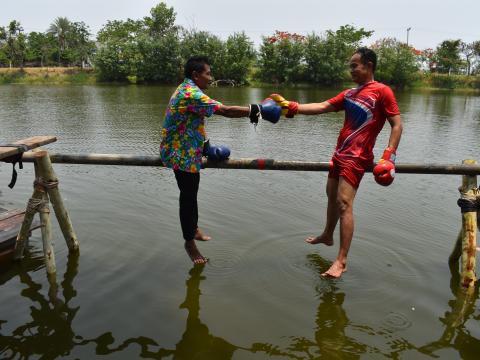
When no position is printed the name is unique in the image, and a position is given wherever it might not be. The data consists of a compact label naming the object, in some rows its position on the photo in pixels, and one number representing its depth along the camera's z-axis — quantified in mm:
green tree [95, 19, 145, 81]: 61594
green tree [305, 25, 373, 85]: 61844
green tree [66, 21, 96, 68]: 79938
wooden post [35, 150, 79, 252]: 4965
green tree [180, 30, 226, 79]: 63694
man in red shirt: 4473
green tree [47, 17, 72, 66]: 83438
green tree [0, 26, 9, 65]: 74562
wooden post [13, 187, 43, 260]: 5066
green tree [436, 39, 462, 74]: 70688
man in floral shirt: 4285
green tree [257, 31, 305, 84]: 63750
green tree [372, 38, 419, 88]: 62094
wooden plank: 4350
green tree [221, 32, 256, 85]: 63312
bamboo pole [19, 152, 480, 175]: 4941
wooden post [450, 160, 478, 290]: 5000
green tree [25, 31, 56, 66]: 78062
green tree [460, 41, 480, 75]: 73431
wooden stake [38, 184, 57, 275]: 5023
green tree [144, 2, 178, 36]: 82188
